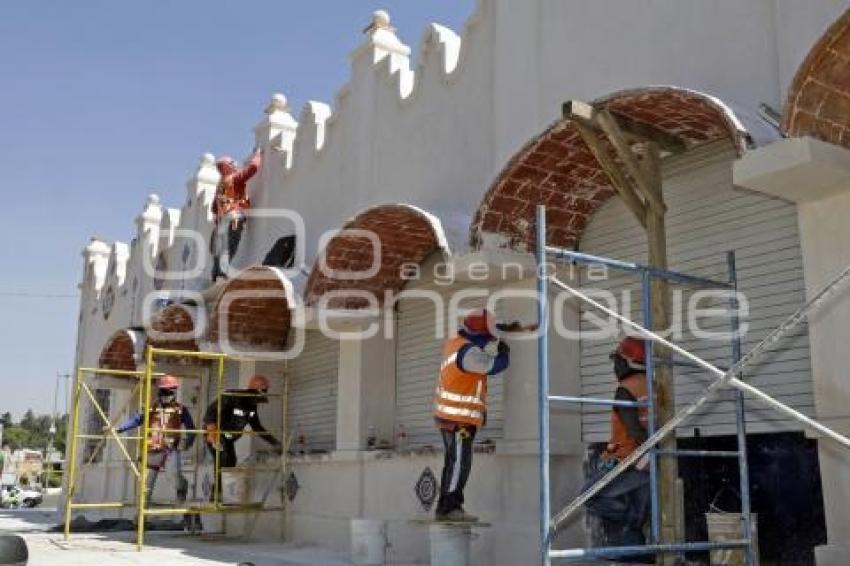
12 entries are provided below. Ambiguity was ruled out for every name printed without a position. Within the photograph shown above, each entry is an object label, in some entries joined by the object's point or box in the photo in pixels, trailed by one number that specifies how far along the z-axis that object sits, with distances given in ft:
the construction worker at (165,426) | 42.16
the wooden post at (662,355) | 21.67
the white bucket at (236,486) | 41.37
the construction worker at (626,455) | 22.62
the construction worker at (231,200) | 49.29
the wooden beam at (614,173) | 22.63
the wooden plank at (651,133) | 23.12
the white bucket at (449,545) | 26.02
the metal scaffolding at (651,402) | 16.37
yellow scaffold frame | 35.99
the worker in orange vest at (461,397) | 26.89
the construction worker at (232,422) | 40.83
